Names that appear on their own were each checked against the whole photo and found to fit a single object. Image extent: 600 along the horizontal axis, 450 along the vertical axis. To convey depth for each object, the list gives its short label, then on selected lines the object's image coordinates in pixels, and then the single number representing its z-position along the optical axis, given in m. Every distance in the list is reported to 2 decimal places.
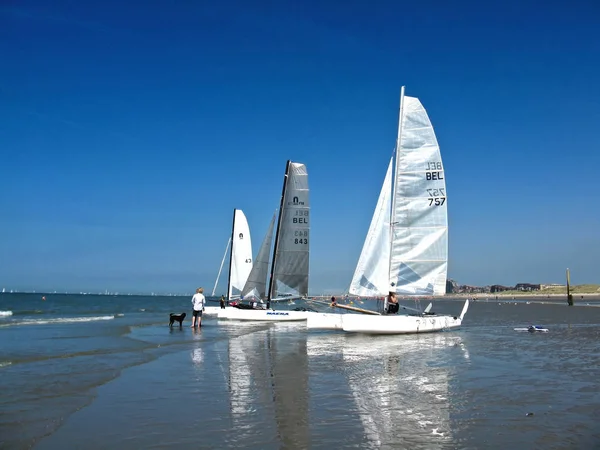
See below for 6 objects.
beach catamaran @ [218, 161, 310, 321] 30.95
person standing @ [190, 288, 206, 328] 25.20
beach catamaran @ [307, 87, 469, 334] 21.75
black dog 28.50
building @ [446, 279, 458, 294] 191.93
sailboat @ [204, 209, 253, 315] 41.00
